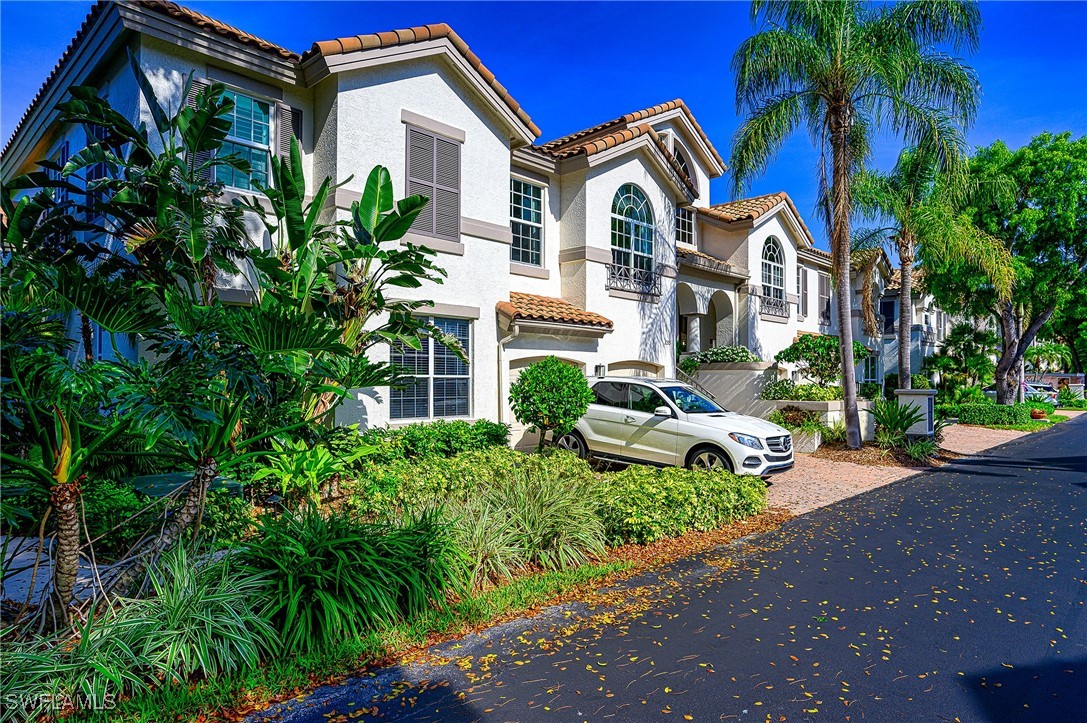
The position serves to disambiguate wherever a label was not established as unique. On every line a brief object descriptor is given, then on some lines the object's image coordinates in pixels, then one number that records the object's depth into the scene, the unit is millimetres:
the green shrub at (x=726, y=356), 19250
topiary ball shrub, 11711
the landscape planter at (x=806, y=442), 16625
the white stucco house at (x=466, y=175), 10133
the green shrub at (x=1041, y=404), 32062
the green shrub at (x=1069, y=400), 42009
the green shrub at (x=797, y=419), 16750
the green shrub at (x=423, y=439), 8922
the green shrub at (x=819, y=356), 18984
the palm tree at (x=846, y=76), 14367
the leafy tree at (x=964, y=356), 33219
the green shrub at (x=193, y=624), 4102
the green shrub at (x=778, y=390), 18061
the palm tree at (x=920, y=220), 16984
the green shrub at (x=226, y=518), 6008
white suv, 11148
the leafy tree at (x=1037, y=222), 24906
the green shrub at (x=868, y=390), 26242
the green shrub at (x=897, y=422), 16266
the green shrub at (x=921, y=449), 15545
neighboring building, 36000
